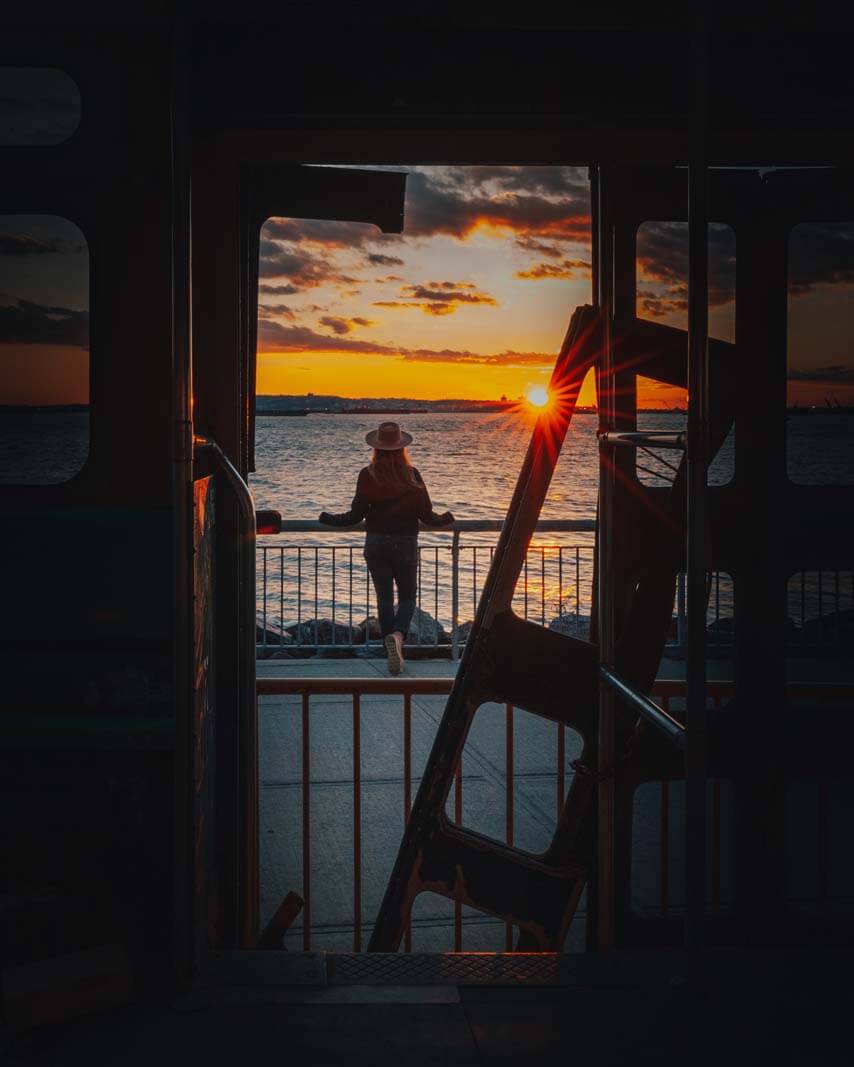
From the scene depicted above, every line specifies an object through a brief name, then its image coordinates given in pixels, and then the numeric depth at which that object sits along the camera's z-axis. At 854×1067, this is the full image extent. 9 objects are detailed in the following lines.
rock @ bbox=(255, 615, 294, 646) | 10.80
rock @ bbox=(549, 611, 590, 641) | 12.87
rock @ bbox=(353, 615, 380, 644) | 12.11
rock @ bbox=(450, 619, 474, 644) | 10.29
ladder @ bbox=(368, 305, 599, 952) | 4.09
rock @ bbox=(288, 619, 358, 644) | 10.83
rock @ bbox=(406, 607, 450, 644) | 10.81
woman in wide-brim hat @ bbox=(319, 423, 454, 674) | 9.69
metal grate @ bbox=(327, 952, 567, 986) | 3.56
